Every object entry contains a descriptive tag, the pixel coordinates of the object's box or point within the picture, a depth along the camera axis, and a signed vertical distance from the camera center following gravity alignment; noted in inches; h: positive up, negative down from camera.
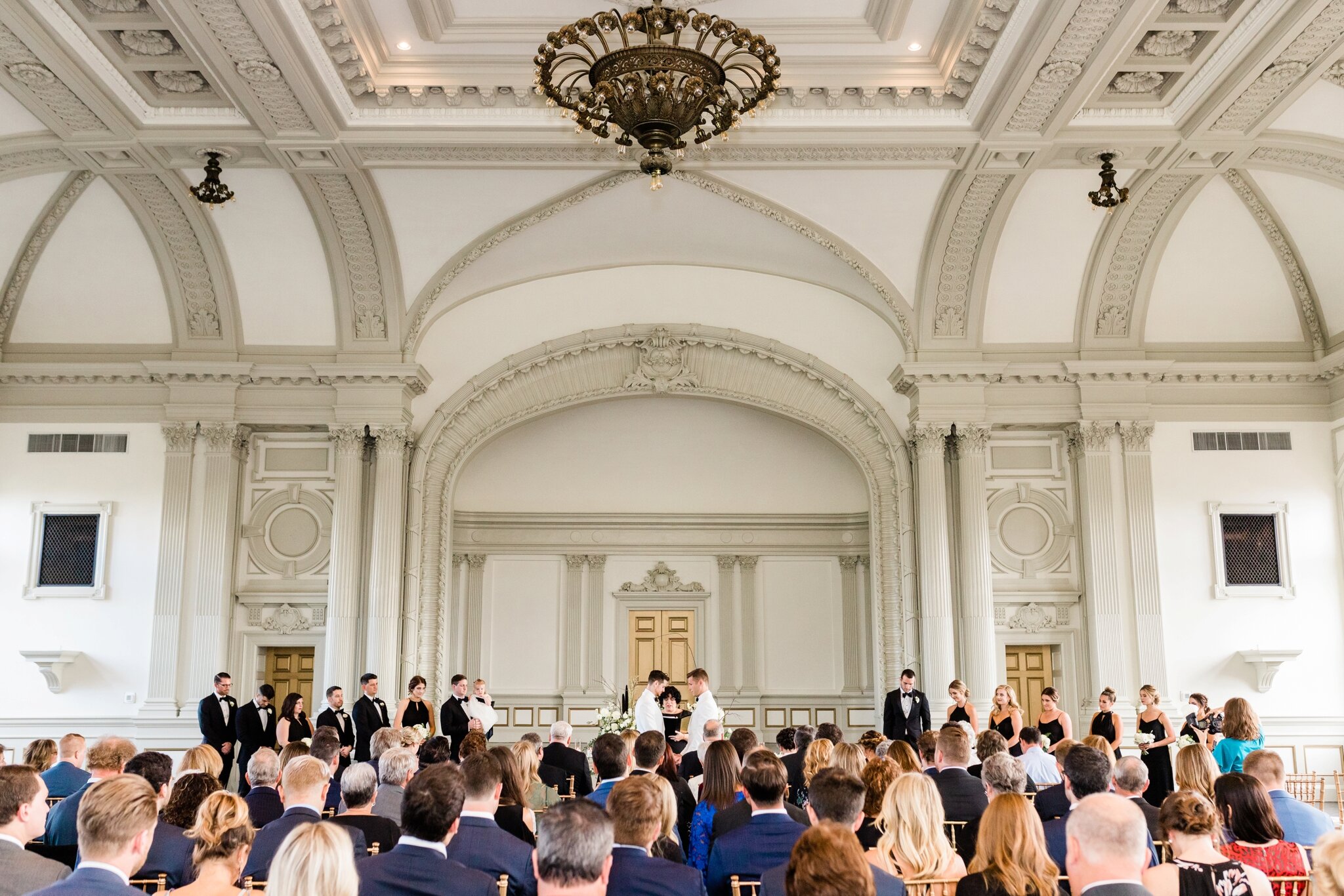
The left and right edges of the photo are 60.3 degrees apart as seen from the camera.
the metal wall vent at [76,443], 610.9 +106.4
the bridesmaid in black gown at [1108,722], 427.5 -26.6
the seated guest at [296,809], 189.5 -27.3
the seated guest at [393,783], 249.6 -28.8
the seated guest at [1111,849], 133.4 -22.8
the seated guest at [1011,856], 143.9 -25.8
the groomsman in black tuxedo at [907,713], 500.4 -27.5
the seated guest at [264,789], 240.1 -29.5
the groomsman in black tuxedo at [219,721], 463.8 -29.2
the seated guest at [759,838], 192.5 -31.3
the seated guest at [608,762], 243.1 -23.6
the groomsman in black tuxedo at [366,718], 477.7 -28.7
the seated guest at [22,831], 159.9 -25.9
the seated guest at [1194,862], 158.2 -29.2
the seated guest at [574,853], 137.3 -24.2
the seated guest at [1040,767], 318.7 -32.0
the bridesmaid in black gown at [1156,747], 415.5 -35.6
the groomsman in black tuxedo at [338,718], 476.3 -29.1
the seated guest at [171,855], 190.2 -33.8
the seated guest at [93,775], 227.8 -26.1
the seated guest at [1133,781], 227.9 -25.6
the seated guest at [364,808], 206.1 -28.5
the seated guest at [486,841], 180.2 -30.0
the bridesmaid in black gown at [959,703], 456.1 -21.1
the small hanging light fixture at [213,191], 475.2 +186.9
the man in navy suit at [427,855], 152.0 -27.4
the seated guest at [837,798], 170.1 -21.7
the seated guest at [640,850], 161.8 -28.3
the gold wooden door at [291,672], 614.5 -12.8
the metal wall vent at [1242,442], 616.7 +109.6
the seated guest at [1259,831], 174.1 -26.9
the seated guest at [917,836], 167.3 -26.9
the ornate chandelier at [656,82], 339.0 +168.0
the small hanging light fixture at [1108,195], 489.7 +190.9
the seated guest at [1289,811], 211.2 -29.2
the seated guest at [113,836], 137.6 -22.5
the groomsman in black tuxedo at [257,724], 461.7 -30.5
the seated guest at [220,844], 149.3 -26.4
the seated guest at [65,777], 274.1 -30.6
